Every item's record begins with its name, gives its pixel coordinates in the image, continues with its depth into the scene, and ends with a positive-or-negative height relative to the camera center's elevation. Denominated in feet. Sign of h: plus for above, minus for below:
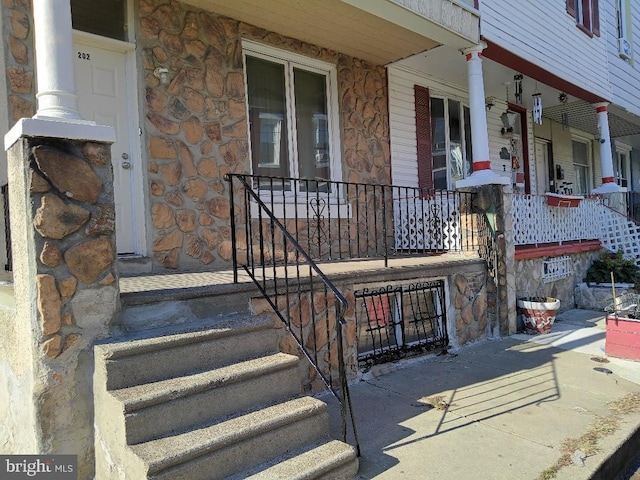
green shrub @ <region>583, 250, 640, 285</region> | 23.58 -2.50
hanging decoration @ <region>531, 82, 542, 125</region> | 24.21 +6.38
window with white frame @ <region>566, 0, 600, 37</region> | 26.00 +12.59
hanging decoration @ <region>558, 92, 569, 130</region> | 27.71 +7.94
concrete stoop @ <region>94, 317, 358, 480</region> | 6.98 -3.00
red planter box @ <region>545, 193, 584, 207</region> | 21.63 +1.28
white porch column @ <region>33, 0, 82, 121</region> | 8.19 +3.51
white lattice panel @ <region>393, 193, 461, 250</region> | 19.16 +0.34
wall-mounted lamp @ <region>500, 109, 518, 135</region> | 27.45 +6.61
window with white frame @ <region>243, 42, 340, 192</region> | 16.85 +4.93
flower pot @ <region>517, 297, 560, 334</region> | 17.94 -3.48
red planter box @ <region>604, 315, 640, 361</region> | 14.53 -3.76
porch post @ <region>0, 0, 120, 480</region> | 7.60 -0.13
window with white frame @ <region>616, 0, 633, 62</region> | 32.45 +14.41
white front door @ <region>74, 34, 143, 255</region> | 13.07 +4.20
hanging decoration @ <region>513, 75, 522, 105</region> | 23.91 +7.87
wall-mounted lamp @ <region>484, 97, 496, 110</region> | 26.78 +7.61
